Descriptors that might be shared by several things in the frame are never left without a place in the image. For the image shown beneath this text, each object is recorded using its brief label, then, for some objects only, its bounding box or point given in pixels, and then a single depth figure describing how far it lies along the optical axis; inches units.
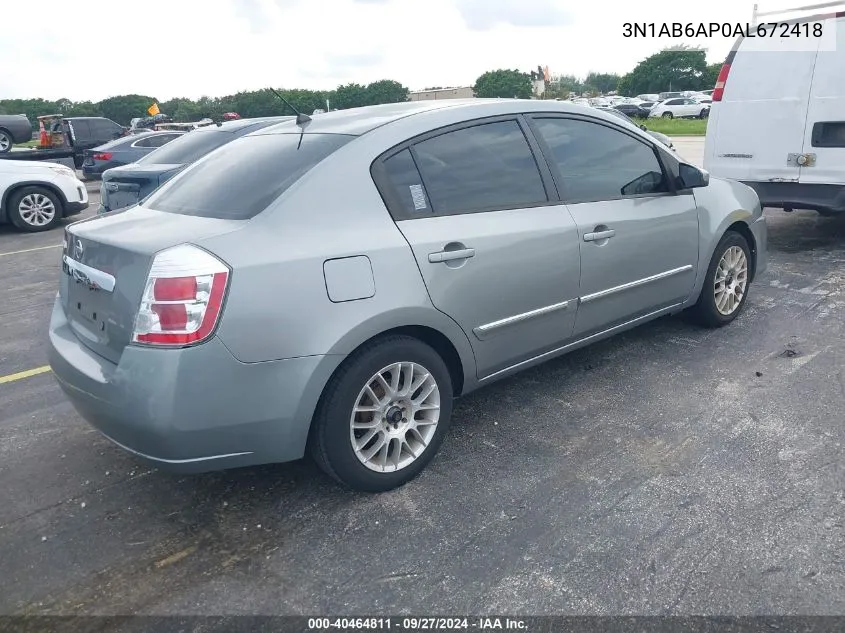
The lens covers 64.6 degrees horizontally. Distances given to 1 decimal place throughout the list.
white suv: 406.3
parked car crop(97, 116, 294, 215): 286.4
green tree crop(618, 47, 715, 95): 3026.6
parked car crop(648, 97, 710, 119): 1578.2
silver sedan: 97.7
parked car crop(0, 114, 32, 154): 747.4
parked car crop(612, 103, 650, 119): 1743.4
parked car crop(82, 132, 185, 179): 573.9
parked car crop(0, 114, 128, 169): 812.6
